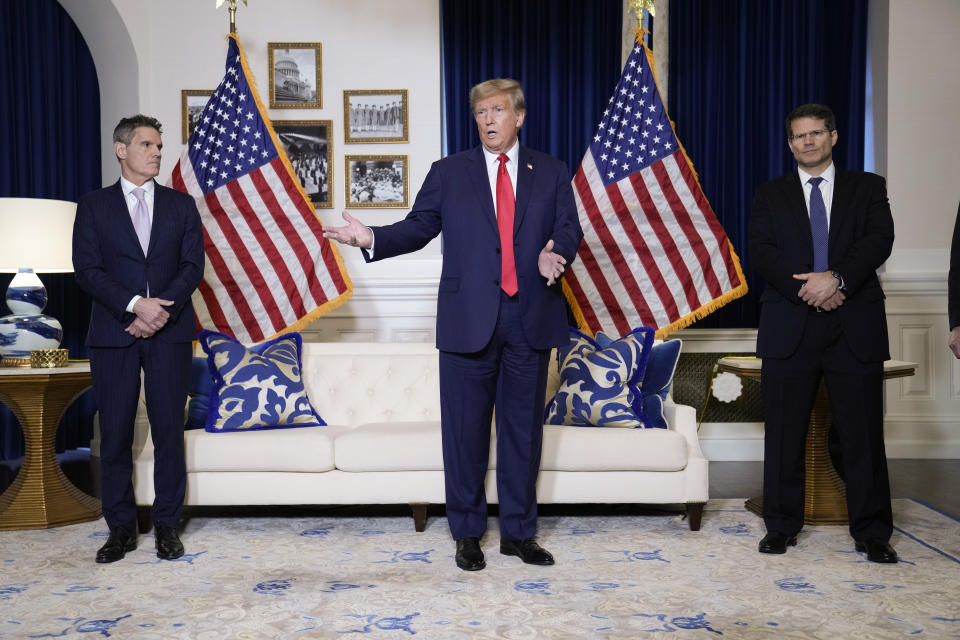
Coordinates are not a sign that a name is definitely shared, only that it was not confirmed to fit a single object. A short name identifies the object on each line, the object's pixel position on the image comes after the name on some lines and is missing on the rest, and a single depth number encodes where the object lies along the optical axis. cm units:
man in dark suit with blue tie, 280
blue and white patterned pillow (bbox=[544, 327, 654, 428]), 341
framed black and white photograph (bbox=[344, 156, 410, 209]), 498
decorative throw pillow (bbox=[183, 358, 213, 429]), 350
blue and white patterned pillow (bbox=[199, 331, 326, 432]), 341
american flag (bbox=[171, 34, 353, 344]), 408
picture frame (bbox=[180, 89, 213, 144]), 488
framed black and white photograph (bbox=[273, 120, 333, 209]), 497
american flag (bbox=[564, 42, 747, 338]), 415
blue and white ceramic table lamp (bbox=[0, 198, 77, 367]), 361
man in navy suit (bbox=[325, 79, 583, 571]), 274
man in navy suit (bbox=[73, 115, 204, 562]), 287
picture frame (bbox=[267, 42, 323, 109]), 493
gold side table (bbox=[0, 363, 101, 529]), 336
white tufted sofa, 326
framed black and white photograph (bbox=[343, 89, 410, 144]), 495
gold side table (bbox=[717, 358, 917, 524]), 340
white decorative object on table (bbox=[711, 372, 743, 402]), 507
